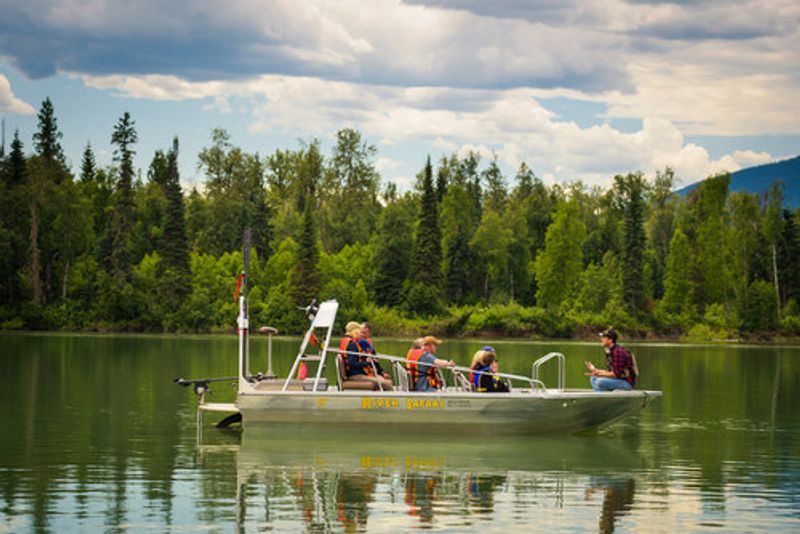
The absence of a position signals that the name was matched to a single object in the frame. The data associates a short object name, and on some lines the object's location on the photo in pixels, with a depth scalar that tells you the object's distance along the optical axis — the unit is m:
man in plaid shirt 26.31
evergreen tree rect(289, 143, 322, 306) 110.00
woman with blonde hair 24.45
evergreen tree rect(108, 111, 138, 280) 110.38
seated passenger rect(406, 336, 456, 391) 24.95
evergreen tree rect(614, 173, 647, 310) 117.38
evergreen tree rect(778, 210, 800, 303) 118.44
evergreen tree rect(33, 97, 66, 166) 119.44
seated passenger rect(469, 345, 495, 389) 25.11
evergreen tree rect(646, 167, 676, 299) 128.50
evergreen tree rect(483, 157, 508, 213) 140.50
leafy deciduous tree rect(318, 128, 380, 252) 129.00
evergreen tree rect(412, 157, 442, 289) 115.81
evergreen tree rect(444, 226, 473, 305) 122.69
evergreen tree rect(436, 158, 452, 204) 133.12
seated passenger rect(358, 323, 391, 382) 24.63
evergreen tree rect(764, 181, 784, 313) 118.94
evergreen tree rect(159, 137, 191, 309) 110.62
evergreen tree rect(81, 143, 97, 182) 131.12
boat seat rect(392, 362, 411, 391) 25.06
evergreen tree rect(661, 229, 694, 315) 116.88
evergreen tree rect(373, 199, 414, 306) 117.19
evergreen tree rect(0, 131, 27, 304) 104.12
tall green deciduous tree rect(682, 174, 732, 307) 119.81
